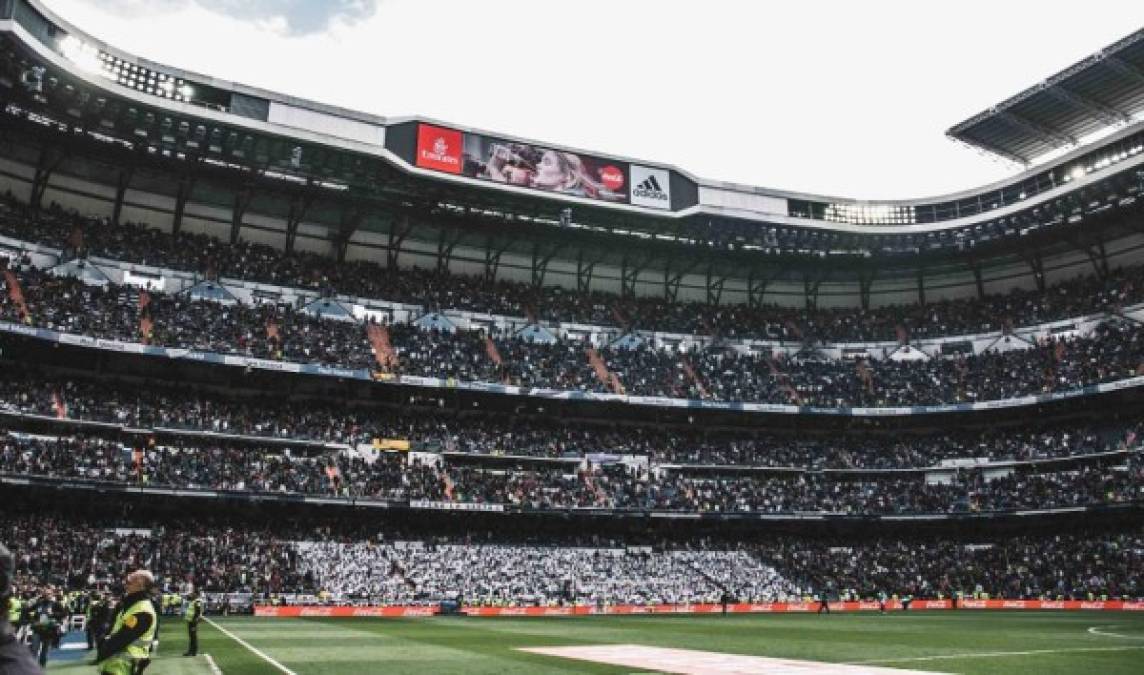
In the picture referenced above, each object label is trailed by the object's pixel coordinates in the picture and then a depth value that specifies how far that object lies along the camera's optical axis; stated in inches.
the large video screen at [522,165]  2337.6
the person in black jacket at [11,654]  146.2
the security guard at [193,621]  855.1
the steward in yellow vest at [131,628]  338.6
